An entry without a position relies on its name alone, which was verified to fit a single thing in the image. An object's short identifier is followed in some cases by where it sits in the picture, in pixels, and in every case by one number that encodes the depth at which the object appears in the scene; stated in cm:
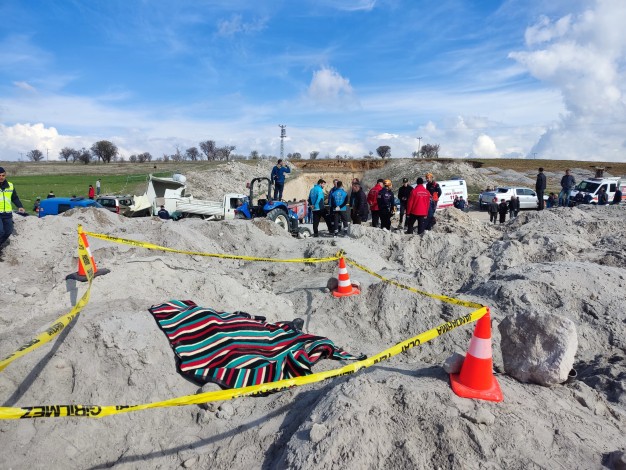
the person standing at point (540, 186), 1931
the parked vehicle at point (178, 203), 1439
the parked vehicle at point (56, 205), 1658
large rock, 352
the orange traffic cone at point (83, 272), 536
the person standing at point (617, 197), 2218
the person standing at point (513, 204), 2053
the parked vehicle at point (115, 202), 1798
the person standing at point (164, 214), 1501
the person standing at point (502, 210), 1880
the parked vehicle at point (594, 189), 2236
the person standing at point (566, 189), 1943
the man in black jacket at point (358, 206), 1277
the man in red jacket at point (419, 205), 1073
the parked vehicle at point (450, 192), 2377
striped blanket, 420
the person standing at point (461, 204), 2401
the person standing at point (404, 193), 1374
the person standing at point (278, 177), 1469
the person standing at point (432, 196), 1303
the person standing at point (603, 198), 2188
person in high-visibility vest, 735
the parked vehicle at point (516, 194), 2508
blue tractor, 1310
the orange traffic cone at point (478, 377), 312
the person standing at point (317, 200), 1231
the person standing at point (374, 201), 1300
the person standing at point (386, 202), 1249
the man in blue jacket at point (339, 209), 1194
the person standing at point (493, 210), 1970
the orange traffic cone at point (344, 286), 653
